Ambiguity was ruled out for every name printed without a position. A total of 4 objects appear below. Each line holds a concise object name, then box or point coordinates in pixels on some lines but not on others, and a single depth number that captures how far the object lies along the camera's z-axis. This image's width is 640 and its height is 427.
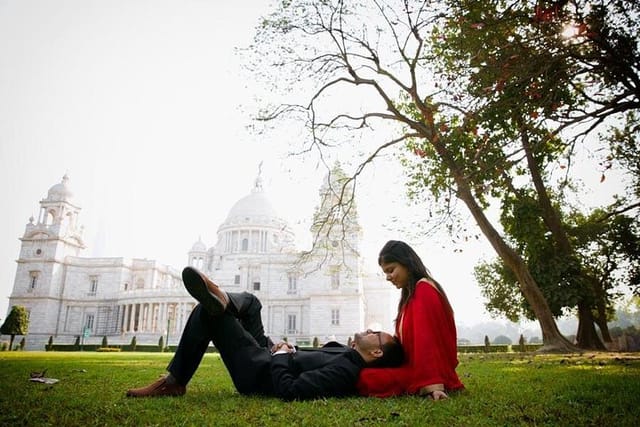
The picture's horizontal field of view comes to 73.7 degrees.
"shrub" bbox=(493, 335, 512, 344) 72.93
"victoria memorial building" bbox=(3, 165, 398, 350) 49.16
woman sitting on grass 4.06
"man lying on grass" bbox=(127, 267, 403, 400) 3.91
